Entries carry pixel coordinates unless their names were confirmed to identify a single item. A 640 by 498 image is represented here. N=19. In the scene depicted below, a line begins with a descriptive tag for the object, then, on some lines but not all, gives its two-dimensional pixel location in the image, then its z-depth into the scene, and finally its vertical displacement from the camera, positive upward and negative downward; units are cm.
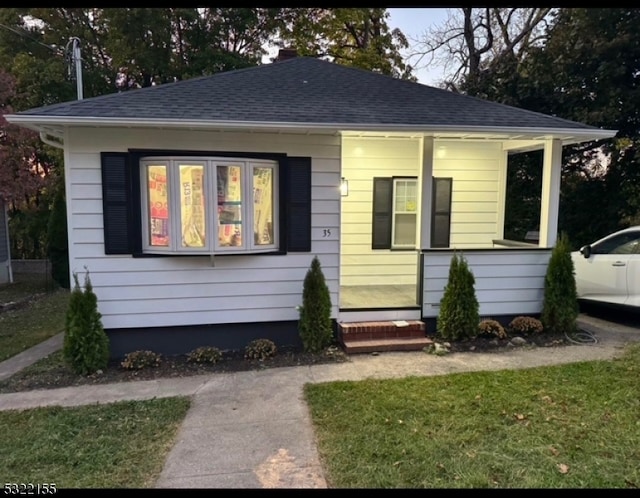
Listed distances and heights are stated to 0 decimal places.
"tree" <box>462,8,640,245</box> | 858 +244
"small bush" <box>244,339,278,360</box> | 507 -165
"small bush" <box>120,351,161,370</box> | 481 -171
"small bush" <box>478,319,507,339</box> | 557 -151
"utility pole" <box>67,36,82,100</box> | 862 +317
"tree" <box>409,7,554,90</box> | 1402 +611
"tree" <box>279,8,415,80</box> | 1522 +640
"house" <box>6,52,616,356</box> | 486 +14
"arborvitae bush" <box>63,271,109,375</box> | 459 -135
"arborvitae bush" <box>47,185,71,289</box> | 946 -77
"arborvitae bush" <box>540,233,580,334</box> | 565 -101
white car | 586 -79
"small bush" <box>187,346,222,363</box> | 497 -168
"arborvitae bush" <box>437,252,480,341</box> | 543 -117
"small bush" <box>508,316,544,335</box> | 569 -148
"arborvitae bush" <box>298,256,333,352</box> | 518 -119
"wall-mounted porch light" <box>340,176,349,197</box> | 690 +40
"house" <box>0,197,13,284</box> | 1105 -112
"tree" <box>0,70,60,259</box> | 966 +67
